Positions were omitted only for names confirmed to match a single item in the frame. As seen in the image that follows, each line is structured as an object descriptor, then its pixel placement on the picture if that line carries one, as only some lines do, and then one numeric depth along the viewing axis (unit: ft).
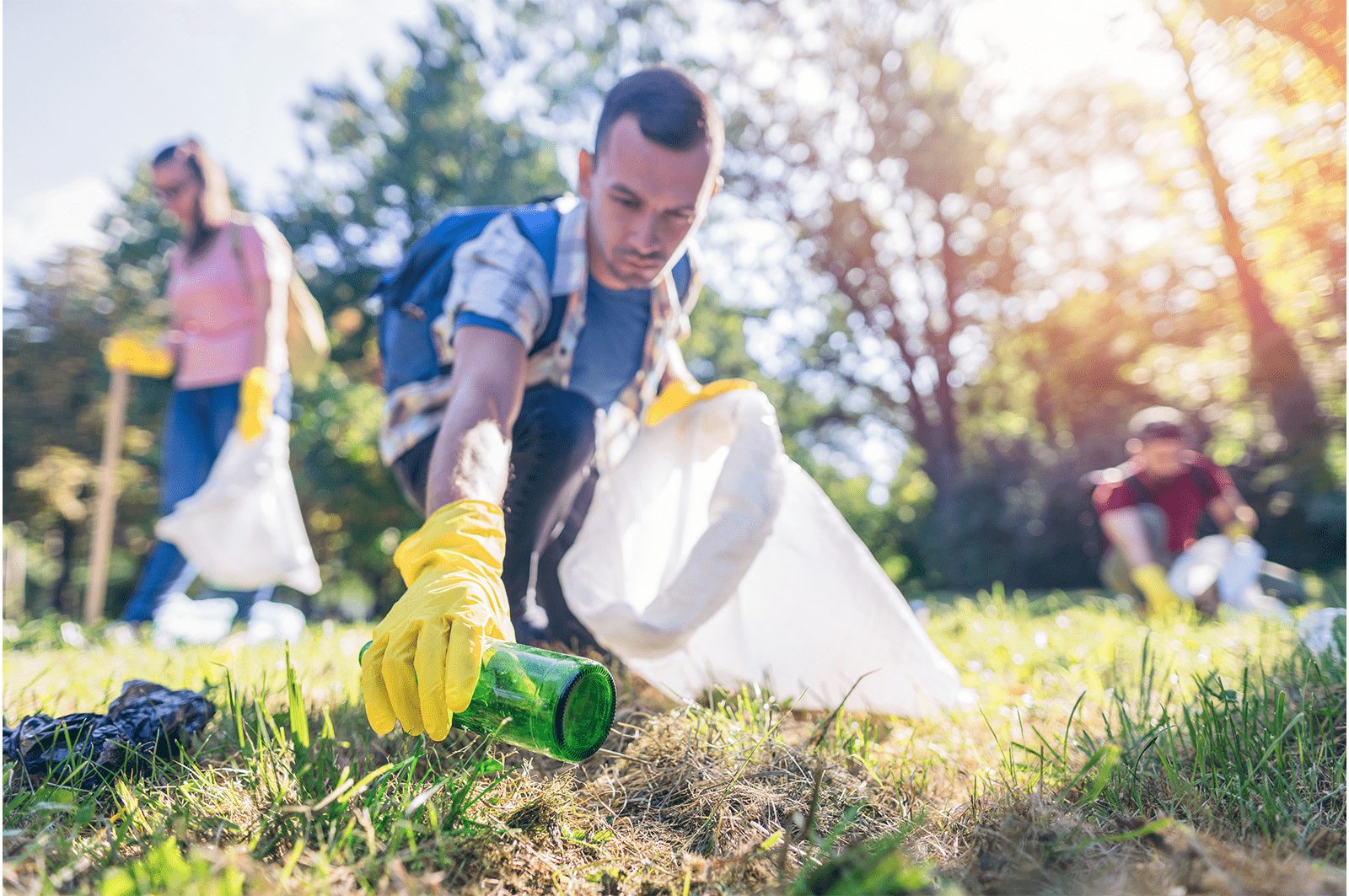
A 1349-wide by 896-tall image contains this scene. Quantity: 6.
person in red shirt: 16.20
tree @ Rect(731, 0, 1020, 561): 42.75
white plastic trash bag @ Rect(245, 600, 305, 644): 11.49
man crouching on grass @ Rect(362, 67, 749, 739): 3.89
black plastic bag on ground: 3.85
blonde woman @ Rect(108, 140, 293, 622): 12.10
